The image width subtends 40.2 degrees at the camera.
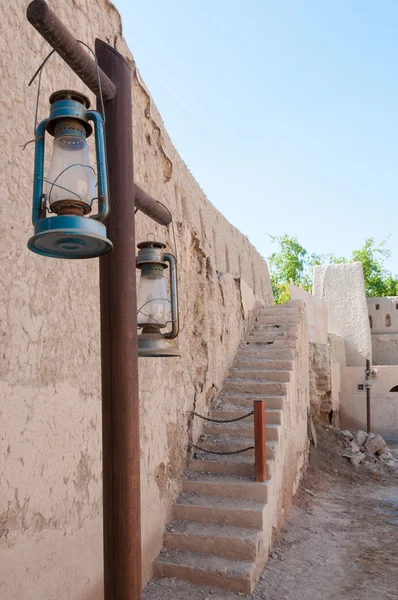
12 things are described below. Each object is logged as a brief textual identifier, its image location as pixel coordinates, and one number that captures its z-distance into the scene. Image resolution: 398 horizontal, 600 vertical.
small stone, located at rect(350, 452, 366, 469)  9.50
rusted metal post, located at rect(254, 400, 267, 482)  5.27
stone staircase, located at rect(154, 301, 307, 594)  4.62
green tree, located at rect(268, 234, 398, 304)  32.69
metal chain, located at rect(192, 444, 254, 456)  5.51
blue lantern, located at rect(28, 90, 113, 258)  1.56
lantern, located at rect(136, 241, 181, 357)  2.22
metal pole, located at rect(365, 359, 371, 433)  13.72
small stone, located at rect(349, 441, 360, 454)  10.12
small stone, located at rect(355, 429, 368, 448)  10.67
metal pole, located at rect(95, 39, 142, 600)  1.80
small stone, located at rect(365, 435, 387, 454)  10.54
